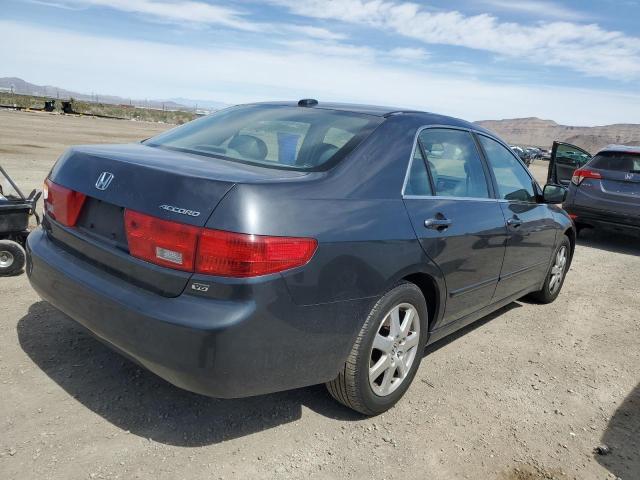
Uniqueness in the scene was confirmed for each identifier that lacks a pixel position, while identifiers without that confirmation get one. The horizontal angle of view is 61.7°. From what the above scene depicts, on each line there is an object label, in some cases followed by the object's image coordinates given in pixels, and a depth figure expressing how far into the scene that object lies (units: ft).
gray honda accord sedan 7.17
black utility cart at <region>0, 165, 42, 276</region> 14.42
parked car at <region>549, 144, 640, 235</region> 25.58
